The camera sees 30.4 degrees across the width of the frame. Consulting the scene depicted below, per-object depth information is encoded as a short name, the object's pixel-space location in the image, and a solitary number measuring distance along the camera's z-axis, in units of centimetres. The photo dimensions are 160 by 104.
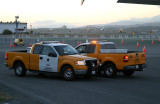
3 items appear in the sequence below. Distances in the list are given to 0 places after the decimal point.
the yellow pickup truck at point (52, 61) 1344
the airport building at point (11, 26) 12714
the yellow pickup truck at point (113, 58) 1426
